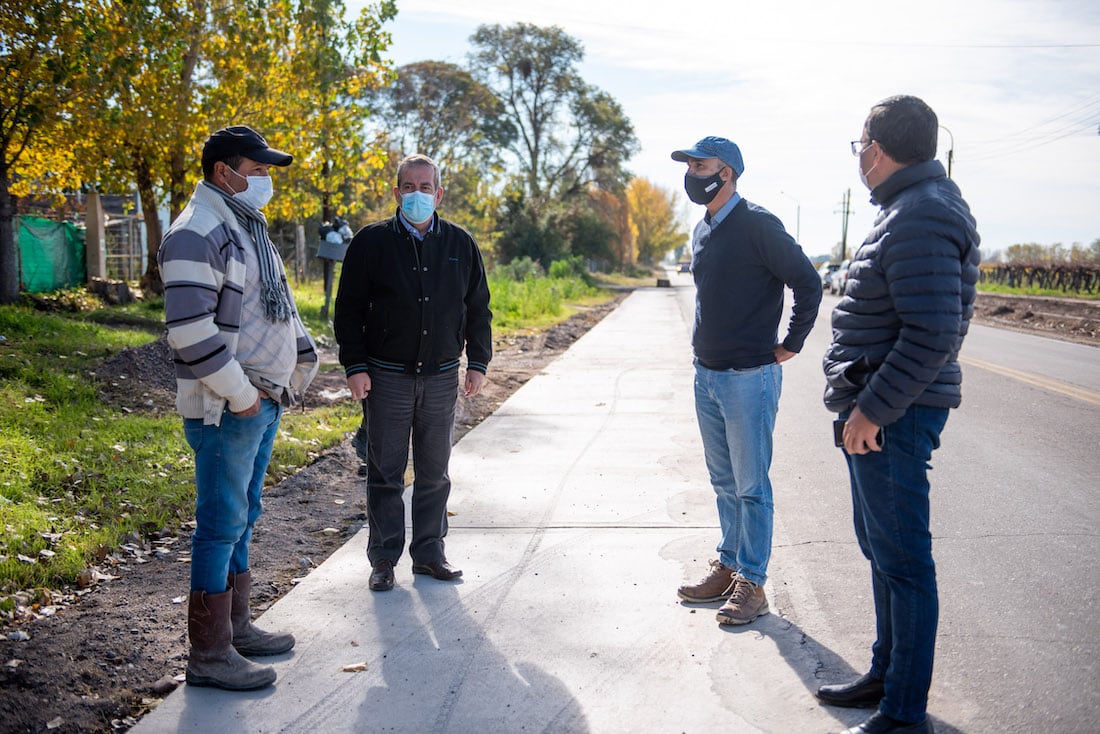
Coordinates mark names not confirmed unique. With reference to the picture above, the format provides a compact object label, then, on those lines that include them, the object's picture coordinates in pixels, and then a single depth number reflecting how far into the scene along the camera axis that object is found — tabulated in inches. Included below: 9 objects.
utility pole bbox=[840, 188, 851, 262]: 2950.3
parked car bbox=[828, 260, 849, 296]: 1693.5
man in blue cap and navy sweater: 166.4
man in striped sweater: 133.9
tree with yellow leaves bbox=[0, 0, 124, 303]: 433.4
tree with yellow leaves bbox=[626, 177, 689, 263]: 3986.2
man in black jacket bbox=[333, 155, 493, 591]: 181.2
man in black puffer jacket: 115.3
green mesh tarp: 676.7
